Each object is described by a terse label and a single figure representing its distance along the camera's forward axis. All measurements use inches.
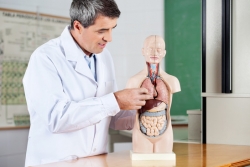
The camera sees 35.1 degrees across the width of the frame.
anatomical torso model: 73.6
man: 69.3
